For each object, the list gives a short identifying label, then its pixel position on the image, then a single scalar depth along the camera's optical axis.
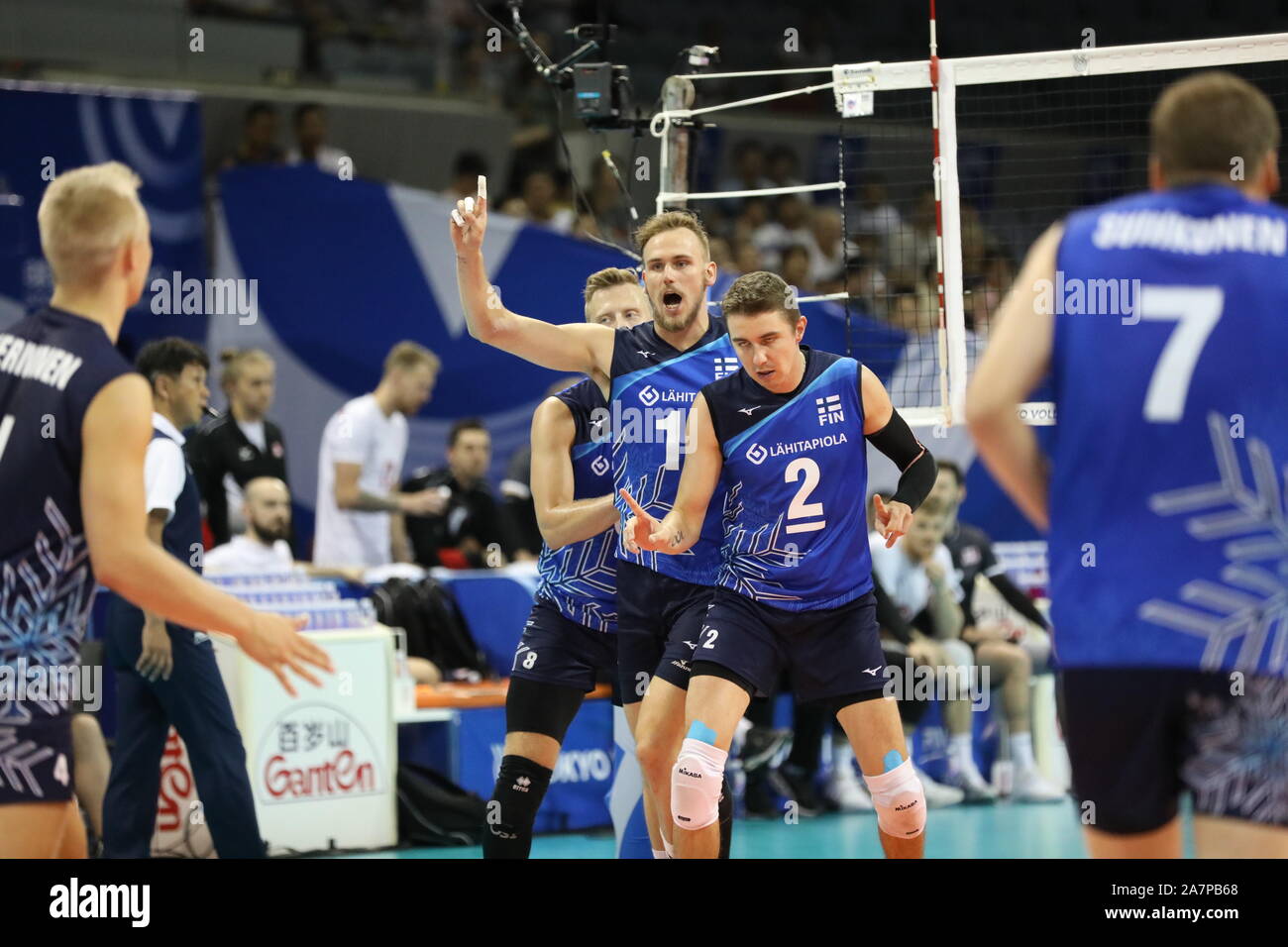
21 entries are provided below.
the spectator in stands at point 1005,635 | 10.04
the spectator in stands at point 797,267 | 13.26
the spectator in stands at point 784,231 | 13.99
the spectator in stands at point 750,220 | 13.56
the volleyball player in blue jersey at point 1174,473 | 3.25
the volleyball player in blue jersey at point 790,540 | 5.58
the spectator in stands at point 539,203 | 12.71
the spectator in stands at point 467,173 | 12.55
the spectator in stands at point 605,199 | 12.62
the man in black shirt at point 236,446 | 9.41
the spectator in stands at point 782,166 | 14.79
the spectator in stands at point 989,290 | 11.25
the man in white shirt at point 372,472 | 9.90
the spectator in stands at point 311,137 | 11.89
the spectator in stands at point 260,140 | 11.59
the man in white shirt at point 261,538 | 8.70
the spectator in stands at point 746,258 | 12.75
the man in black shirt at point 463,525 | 9.98
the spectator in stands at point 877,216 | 14.39
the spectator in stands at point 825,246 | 14.32
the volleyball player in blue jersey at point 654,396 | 5.91
